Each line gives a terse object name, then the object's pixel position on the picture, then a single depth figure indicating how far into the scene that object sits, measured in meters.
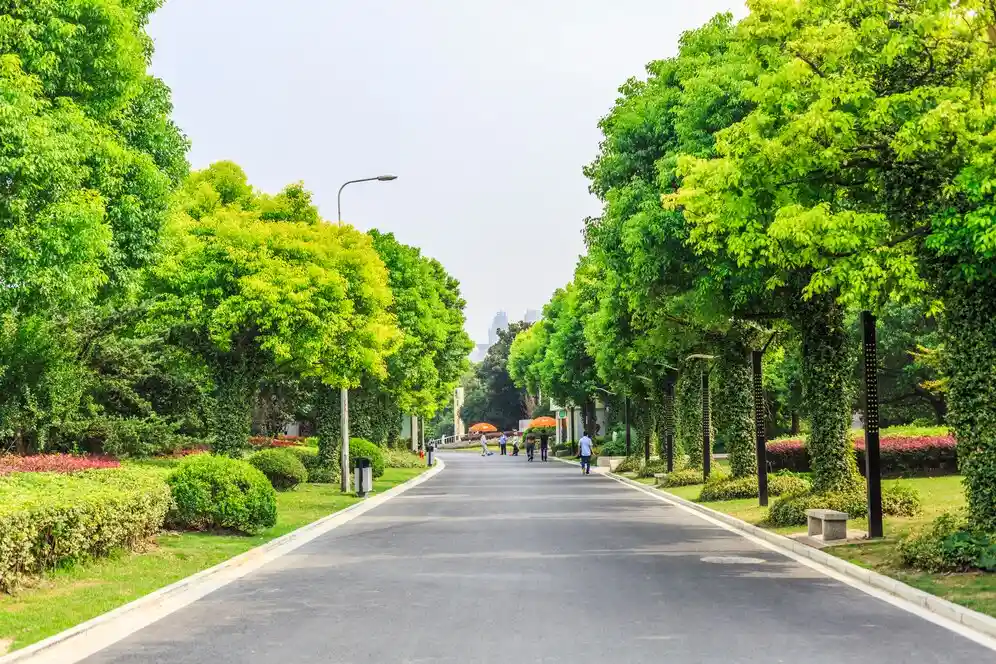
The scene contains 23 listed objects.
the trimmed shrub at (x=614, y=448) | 69.62
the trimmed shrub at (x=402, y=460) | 60.47
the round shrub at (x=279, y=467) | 32.84
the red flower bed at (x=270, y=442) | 57.06
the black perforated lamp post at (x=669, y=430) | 42.59
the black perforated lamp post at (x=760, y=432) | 25.28
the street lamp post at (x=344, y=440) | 34.47
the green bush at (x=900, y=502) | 20.69
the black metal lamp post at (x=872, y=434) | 17.27
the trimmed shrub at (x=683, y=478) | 36.59
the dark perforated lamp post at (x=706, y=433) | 33.78
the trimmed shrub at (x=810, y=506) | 20.33
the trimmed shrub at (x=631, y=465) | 51.78
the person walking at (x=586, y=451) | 52.53
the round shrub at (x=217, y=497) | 19.84
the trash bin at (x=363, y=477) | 32.72
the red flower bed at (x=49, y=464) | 20.14
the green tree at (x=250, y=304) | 31.44
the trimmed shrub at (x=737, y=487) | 26.72
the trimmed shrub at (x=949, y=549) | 13.33
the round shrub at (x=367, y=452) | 40.56
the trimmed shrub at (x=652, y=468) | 45.34
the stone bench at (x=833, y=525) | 17.50
